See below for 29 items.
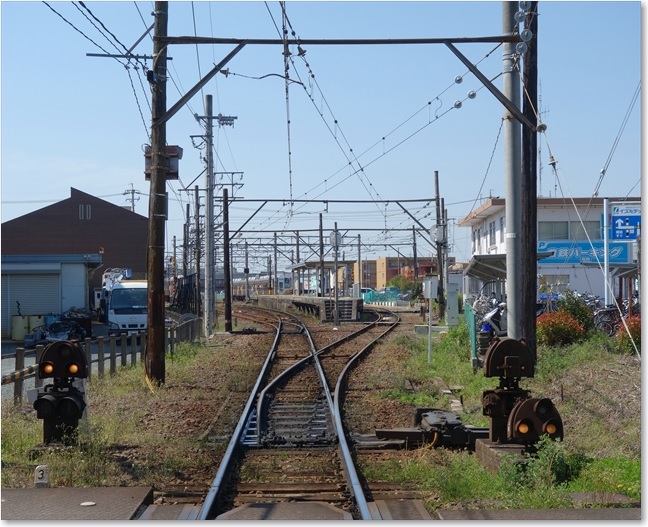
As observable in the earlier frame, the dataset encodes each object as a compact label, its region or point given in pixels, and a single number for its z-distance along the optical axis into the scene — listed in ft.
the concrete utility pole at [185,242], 200.03
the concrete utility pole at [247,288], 275.92
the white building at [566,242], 145.18
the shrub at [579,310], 68.33
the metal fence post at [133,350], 66.64
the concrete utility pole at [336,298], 133.39
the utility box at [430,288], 68.49
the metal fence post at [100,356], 58.34
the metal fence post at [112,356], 61.87
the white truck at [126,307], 119.44
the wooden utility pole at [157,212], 51.31
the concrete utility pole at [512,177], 43.04
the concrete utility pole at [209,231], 104.42
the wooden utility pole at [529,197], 50.16
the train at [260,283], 433.44
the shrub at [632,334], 57.62
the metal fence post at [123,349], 65.82
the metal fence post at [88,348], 54.44
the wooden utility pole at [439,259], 136.98
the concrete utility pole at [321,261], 178.93
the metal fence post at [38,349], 46.17
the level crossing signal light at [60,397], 31.81
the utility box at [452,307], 92.63
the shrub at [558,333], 63.36
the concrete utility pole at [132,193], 309.22
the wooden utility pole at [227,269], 123.85
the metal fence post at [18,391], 45.57
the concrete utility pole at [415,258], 214.69
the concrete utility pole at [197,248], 149.28
